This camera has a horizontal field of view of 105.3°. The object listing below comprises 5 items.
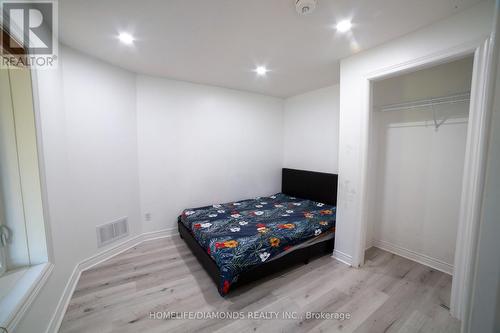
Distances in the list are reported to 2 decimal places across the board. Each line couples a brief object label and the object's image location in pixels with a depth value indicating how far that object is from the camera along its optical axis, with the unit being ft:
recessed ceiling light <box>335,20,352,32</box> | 5.55
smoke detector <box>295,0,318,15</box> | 4.64
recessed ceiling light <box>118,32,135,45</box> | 6.18
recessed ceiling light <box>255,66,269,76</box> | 8.80
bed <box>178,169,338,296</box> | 6.37
